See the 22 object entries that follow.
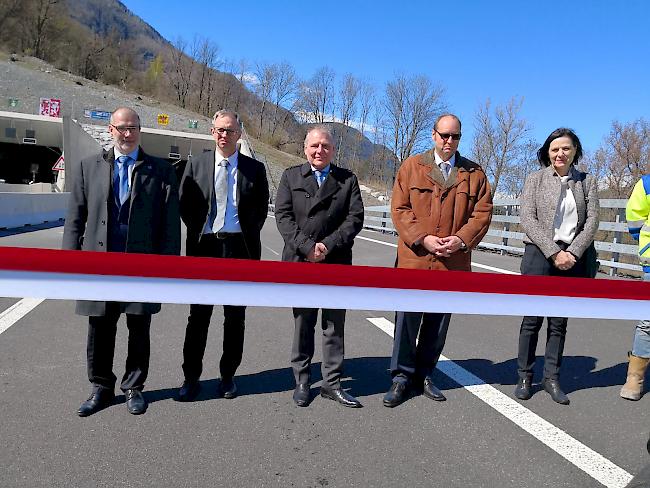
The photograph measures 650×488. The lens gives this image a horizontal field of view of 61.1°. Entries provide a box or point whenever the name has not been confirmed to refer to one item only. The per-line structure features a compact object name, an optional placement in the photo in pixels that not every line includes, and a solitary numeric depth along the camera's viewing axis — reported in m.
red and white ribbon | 1.66
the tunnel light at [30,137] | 52.97
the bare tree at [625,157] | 28.00
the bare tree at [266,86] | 78.75
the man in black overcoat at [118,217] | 3.34
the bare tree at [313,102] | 54.69
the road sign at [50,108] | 53.50
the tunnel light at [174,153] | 62.63
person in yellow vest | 3.92
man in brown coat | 3.76
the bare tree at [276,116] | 90.19
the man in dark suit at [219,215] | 3.63
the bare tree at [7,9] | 93.62
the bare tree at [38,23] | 96.19
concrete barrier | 15.88
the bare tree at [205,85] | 106.44
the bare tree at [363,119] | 53.28
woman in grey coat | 3.90
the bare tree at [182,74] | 106.50
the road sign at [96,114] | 59.97
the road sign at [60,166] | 27.38
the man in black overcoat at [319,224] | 3.76
